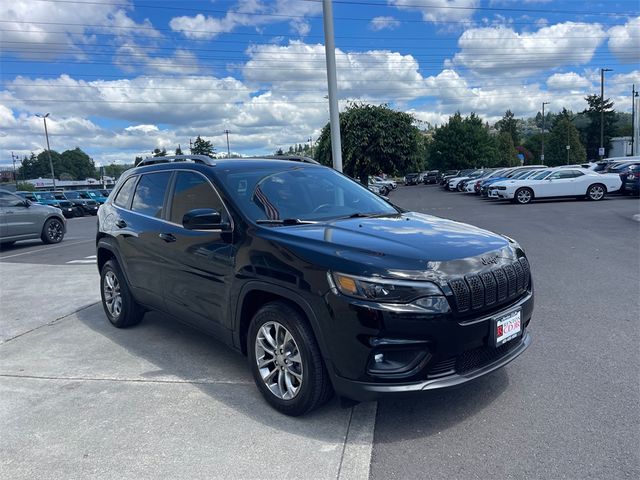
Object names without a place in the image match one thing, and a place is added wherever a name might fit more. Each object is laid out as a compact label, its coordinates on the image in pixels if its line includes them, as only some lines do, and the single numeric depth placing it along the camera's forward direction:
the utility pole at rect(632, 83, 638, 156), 56.76
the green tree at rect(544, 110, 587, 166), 77.88
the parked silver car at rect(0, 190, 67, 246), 13.48
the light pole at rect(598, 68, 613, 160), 49.25
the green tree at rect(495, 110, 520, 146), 117.44
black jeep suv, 2.90
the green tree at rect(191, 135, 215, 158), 61.00
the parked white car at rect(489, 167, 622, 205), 21.44
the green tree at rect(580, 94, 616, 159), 80.75
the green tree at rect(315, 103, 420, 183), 31.53
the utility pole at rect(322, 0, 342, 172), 10.29
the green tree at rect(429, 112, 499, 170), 67.31
